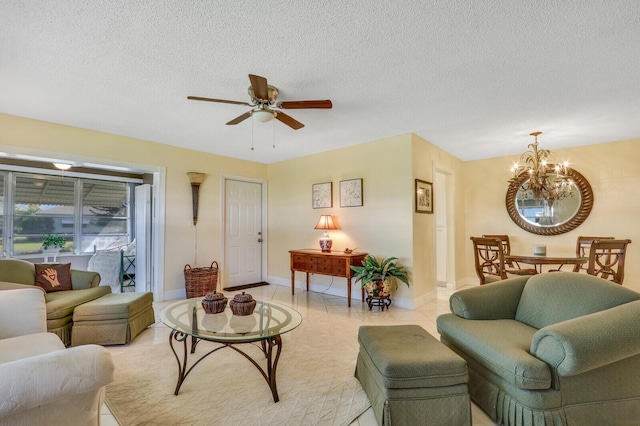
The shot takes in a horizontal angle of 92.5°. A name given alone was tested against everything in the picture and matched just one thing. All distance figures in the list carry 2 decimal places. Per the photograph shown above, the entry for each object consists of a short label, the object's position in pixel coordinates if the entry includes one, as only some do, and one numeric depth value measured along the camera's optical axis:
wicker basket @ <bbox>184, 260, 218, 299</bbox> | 4.50
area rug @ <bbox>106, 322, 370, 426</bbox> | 1.81
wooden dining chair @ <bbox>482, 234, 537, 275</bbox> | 3.99
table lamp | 4.64
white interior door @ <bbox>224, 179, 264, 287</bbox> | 5.42
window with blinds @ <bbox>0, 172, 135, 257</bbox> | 5.05
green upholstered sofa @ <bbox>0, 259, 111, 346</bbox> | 2.71
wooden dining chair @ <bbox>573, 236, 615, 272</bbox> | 4.19
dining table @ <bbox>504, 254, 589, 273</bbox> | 3.35
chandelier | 4.18
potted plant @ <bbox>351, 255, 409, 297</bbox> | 3.96
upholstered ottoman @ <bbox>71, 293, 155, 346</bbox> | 2.80
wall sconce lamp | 4.82
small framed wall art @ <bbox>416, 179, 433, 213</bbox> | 4.21
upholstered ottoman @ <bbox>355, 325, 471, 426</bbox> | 1.60
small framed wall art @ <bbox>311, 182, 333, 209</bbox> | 5.01
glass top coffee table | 1.93
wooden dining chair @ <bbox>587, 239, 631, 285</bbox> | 3.30
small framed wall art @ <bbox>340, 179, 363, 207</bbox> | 4.63
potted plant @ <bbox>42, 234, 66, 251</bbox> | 5.31
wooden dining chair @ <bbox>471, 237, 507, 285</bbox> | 3.74
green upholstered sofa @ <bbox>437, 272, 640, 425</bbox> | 1.48
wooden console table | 4.20
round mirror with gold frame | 4.61
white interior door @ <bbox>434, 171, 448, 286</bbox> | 5.56
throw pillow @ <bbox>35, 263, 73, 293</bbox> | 3.03
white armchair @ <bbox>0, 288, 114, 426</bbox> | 1.02
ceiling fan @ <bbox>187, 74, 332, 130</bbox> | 2.38
